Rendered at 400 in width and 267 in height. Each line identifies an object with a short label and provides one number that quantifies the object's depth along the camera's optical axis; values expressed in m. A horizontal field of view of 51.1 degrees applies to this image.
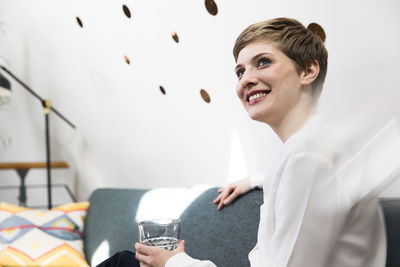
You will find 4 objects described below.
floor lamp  2.72
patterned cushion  1.94
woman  0.73
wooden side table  3.23
